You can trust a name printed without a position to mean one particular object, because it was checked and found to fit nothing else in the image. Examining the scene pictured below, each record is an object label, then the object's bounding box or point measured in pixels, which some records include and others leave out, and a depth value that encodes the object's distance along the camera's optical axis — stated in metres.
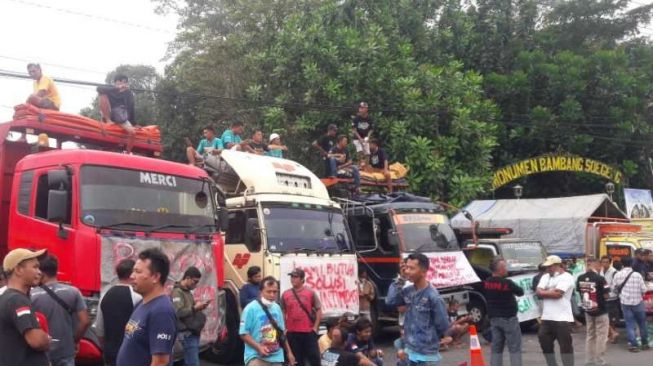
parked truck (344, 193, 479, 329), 13.87
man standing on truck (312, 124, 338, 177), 16.02
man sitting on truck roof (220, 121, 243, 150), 14.18
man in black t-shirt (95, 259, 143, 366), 6.39
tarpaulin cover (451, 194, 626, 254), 21.00
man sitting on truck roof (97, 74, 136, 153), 11.12
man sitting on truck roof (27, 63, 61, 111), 10.55
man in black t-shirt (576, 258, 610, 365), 11.52
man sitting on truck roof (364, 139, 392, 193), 16.78
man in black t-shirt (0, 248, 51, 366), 4.86
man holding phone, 8.27
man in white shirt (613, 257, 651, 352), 13.20
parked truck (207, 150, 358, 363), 11.48
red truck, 8.92
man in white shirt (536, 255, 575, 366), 9.80
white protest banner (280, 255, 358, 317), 11.34
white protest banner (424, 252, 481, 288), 13.78
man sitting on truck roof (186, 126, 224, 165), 13.16
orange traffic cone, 8.57
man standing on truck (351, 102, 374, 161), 16.83
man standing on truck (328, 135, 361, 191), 15.22
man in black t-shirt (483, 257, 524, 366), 9.47
